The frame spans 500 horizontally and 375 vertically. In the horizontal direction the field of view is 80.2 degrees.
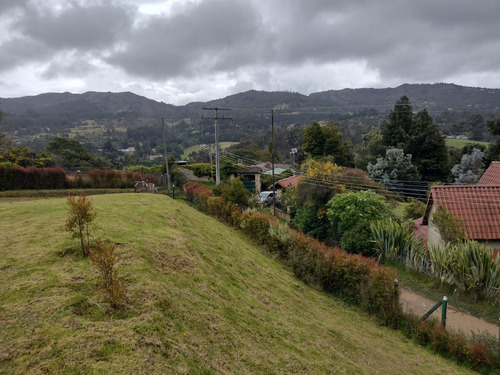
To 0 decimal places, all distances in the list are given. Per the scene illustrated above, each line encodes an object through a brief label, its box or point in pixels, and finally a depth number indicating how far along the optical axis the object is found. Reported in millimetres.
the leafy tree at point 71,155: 40622
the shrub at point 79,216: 6152
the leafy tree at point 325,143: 40094
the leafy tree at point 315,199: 20016
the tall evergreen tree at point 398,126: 38062
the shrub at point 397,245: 12929
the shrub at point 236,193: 19434
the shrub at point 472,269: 9539
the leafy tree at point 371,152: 39875
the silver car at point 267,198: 29169
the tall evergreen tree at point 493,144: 27328
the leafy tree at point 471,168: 30266
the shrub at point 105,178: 22453
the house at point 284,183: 30261
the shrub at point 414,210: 22781
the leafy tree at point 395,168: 33812
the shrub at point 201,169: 39219
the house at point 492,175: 19047
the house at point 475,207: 12711
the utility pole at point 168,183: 27877
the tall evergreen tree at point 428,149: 37469
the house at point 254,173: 36719
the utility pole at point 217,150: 27183
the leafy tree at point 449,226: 12188
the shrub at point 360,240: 15367
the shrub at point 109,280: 4531
